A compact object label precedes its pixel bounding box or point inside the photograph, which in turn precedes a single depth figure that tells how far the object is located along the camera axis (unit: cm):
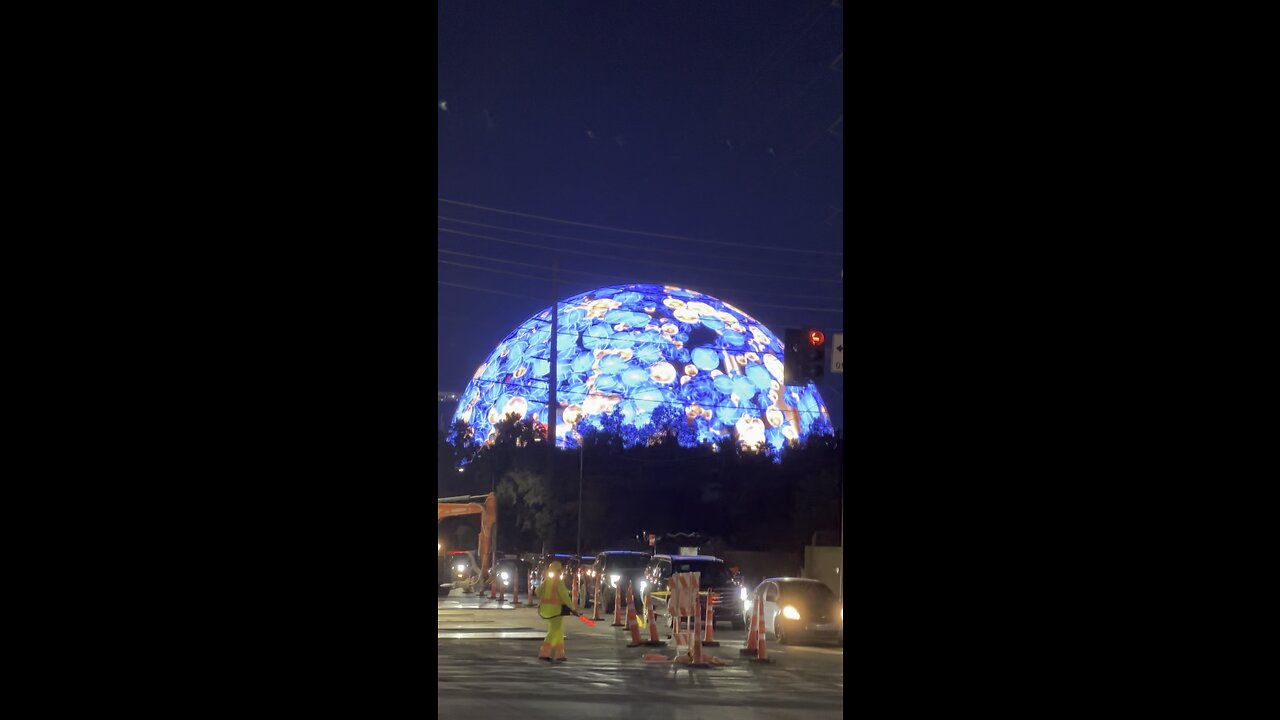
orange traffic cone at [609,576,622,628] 2422
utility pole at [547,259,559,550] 4828
